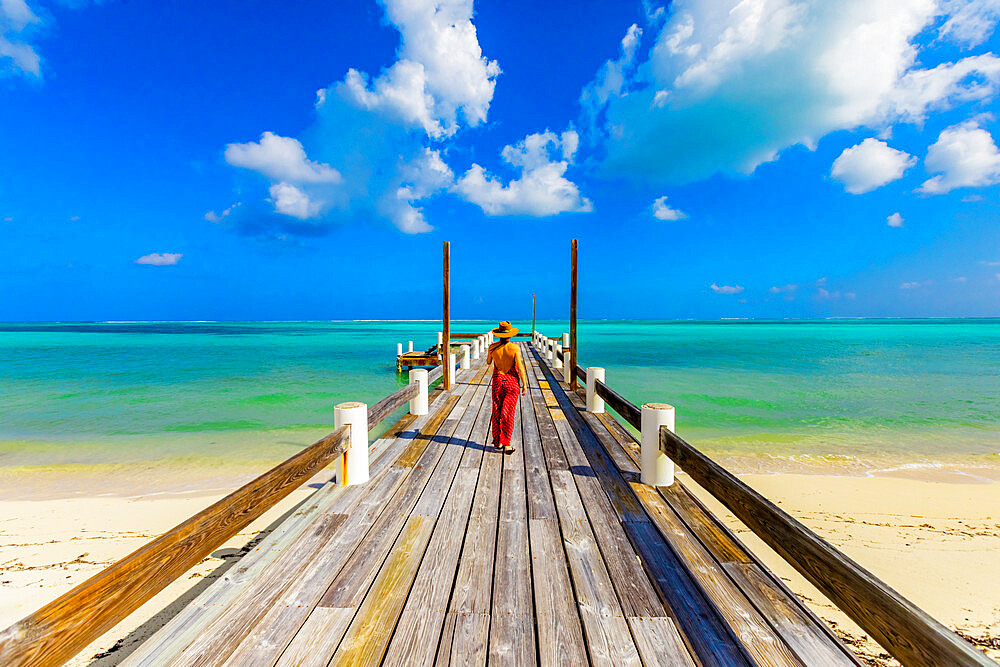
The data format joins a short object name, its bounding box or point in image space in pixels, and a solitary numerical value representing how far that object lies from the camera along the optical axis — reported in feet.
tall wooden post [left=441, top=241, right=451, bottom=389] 32.35
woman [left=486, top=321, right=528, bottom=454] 19.15
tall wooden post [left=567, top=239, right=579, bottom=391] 35.13
